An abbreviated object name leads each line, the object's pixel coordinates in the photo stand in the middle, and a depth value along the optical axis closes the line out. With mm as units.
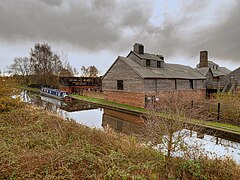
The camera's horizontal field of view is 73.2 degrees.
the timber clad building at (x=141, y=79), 16984
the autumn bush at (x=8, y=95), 11711
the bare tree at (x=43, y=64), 40844
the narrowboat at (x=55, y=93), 24347
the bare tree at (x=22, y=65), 48062
